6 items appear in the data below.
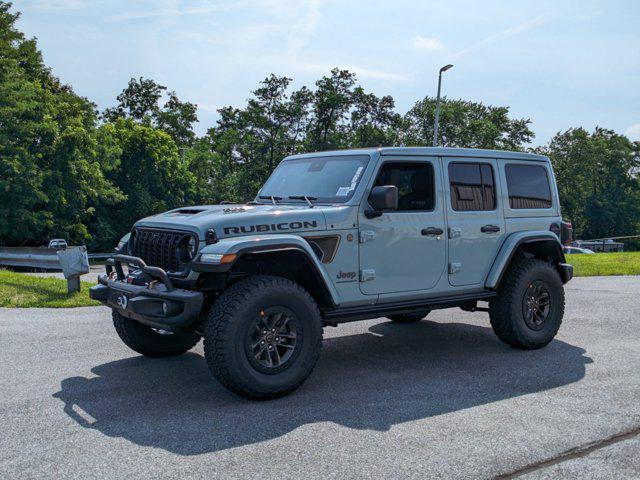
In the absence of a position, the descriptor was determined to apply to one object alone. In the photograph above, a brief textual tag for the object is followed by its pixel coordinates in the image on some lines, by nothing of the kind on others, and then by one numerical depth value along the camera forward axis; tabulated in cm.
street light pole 2564
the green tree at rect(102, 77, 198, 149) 5112
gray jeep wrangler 495
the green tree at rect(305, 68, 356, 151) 4484
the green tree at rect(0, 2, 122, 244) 2359
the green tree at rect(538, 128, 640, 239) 6906
